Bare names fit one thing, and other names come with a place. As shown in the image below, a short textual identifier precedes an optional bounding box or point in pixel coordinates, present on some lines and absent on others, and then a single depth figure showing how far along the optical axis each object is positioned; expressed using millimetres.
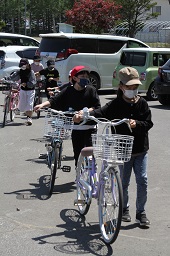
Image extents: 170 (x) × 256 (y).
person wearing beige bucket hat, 5773
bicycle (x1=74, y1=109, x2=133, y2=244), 5281
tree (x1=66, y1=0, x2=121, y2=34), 34094
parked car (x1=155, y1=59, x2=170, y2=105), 16531
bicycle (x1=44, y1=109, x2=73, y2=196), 6684
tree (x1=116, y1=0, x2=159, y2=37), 35875
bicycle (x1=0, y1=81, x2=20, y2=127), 13758
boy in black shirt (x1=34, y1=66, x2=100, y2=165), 7152
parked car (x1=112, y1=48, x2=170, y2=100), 18422
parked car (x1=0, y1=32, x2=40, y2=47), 25109
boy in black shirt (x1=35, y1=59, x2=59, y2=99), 13734
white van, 18953
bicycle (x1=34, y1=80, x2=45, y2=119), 14867
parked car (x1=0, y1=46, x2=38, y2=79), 22031
